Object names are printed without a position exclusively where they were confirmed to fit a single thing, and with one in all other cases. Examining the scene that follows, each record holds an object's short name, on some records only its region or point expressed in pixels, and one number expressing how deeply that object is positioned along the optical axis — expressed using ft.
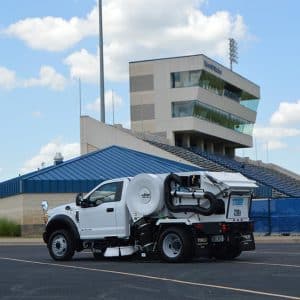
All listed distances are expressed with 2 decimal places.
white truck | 61.72
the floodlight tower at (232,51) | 315.90
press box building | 236.22
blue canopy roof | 149.38
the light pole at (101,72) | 211.41
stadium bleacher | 216.54
